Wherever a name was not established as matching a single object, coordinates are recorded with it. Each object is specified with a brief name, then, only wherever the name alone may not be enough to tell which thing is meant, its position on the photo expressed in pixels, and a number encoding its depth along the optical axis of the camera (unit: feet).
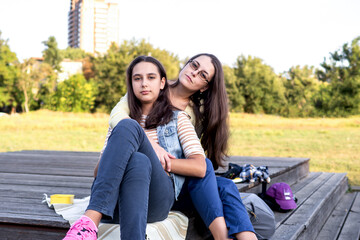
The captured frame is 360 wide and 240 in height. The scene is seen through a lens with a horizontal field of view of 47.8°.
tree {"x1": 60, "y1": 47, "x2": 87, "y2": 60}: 263.51
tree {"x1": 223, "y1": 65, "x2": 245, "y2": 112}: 109.70
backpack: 7.68
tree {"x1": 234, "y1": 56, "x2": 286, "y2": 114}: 114.01
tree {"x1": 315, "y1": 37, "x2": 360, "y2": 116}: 81.87
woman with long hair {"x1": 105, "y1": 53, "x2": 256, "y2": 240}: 6.84
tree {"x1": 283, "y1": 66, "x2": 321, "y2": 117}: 111.65
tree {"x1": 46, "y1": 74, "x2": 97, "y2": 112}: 106.83
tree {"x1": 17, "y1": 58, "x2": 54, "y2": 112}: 113.60
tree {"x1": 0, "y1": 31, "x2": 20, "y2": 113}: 112.88
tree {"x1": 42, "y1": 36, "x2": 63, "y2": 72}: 153.69
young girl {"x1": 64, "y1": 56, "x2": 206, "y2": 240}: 5.90
